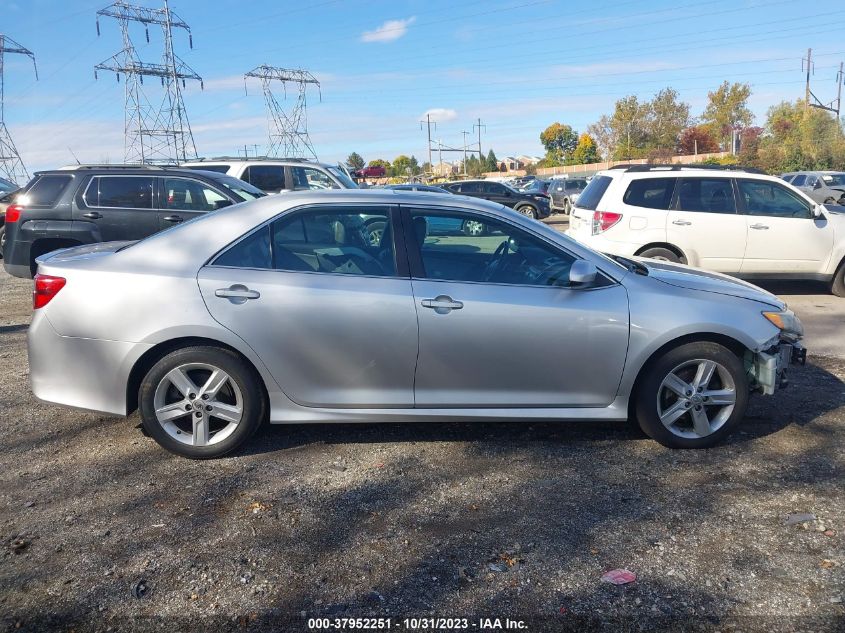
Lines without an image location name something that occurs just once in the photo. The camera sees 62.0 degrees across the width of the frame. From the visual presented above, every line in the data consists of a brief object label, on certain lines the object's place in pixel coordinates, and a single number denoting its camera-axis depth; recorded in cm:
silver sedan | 412
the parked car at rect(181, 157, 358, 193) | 1397
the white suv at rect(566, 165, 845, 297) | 908
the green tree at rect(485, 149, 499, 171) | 11432
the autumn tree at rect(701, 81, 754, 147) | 6625
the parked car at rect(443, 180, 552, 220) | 2452
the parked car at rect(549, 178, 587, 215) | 3288
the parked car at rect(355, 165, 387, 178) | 8194
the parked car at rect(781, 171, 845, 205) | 2452
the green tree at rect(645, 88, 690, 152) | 7106
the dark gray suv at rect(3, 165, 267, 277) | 915
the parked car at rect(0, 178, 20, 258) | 1531
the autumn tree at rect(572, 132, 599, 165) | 9692
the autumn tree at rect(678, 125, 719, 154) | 7400
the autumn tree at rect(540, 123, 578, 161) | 12100
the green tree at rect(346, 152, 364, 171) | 12255
